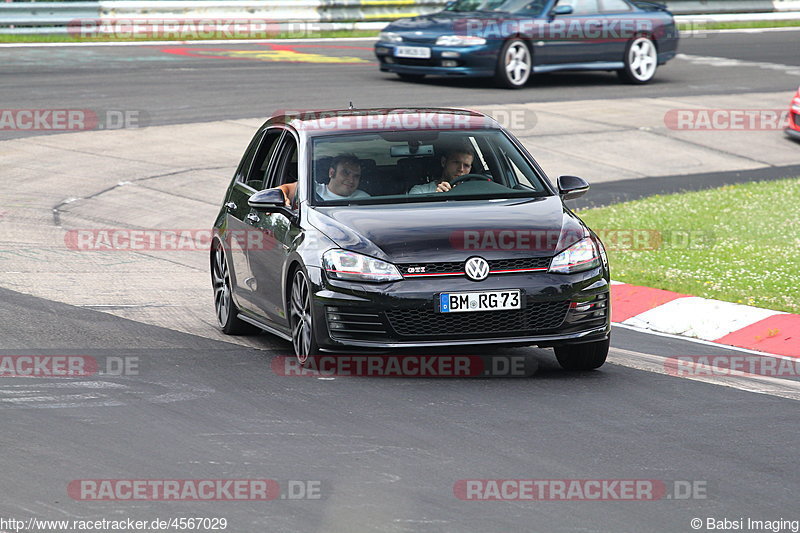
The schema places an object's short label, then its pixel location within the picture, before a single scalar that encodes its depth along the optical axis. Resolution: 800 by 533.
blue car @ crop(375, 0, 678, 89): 49.09
